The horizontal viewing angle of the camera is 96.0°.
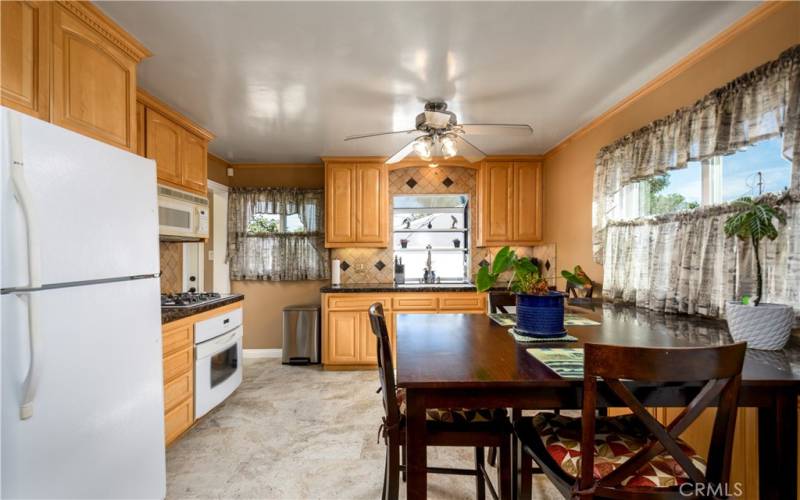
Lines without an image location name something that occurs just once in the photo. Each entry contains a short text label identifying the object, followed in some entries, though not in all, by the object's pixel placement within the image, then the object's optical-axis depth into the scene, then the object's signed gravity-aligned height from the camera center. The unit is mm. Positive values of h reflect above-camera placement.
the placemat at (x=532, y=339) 1574 -409
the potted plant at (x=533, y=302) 1542 -248
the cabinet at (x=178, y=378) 2246 -855
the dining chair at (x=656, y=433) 922 -507
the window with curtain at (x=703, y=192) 1556 +317
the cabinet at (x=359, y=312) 3967 -716
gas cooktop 2615 -407
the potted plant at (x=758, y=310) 1390 -252
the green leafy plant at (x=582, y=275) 2773 -248
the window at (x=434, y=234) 4688 +171
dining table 1093 -452
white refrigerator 1127 -265
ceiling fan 2389 +797
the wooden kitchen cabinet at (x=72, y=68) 1419 +814
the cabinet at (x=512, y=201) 4277 +546
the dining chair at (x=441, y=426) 1435 -730
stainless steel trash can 4170 -1014
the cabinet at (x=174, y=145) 2592 +826
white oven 2598 -886
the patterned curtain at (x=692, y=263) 1553 -91
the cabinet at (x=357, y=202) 4254 +536
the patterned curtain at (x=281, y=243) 4508 +57
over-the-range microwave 2617 +254
